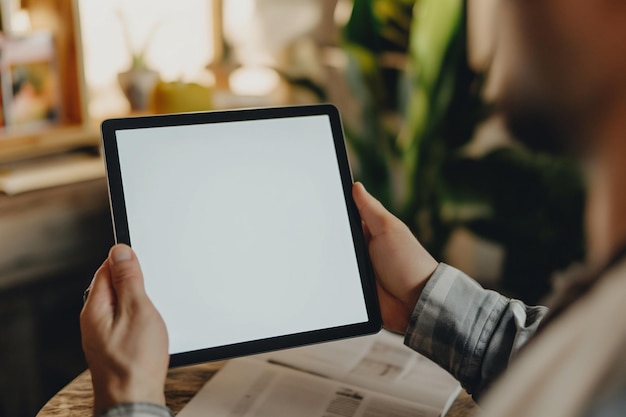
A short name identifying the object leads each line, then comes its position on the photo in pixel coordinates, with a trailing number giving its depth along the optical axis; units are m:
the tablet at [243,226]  0.84
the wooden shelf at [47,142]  1.77
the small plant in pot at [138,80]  2.02
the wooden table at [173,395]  0.90
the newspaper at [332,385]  0.88
